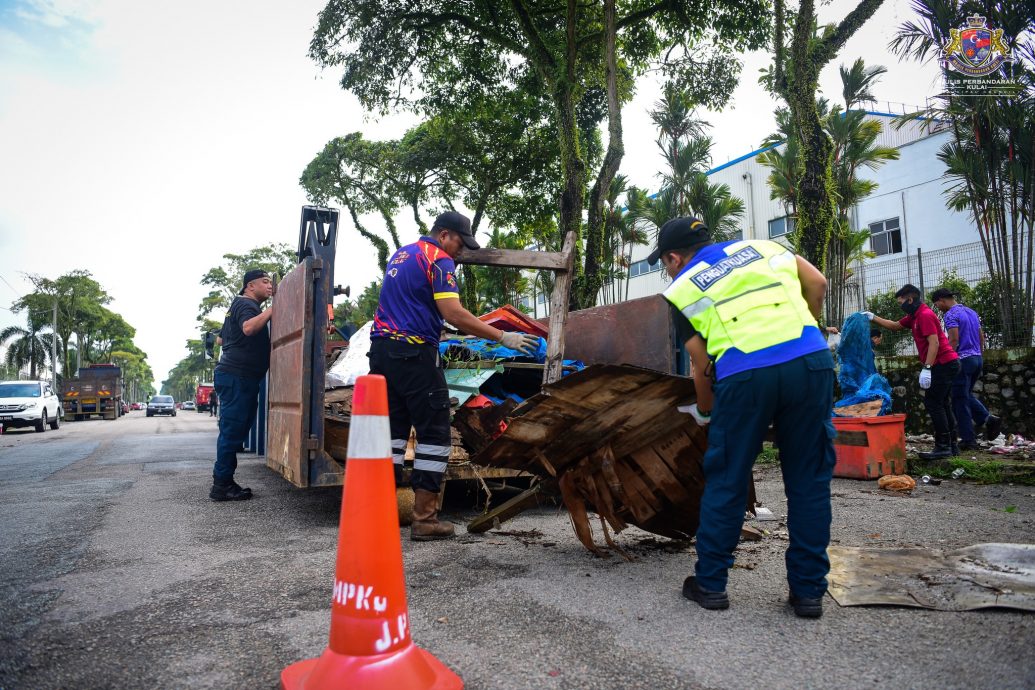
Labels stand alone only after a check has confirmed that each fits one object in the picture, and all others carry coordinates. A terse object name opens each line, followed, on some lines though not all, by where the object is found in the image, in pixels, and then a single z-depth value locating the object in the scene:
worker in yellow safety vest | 2.46
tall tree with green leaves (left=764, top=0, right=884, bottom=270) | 9.21
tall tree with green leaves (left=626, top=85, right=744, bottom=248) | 22.61
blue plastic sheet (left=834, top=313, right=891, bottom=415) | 6.96
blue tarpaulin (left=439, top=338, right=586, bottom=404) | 4.70
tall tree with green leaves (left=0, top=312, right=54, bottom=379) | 54.44
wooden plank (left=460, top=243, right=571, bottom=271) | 3.91
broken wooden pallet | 2.86
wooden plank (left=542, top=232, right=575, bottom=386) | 3.94
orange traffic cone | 1.68
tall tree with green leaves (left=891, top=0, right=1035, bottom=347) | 9.95
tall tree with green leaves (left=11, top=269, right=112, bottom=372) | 52.06
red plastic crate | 6.07
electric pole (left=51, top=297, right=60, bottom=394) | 49.60
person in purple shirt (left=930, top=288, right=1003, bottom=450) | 7.25
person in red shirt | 6.61
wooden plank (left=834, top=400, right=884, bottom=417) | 6.47
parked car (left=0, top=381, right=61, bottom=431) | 17.69
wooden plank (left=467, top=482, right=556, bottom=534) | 3.47
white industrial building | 18.42
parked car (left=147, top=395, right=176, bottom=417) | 42.78
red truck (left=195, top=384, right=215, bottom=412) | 48.28
